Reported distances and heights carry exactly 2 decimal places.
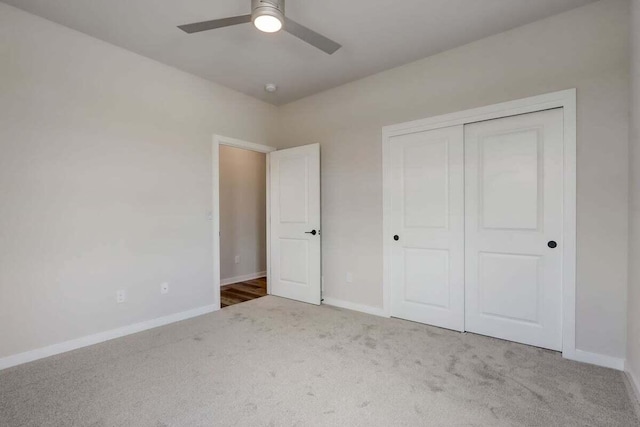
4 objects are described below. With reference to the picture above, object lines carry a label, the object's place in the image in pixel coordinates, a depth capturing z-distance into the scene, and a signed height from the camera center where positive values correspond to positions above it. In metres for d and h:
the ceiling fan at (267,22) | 1.90 +1.23
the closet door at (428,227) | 2.88 -0.20
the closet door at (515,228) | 2.42 -0.18
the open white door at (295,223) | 3.78 -0.19
